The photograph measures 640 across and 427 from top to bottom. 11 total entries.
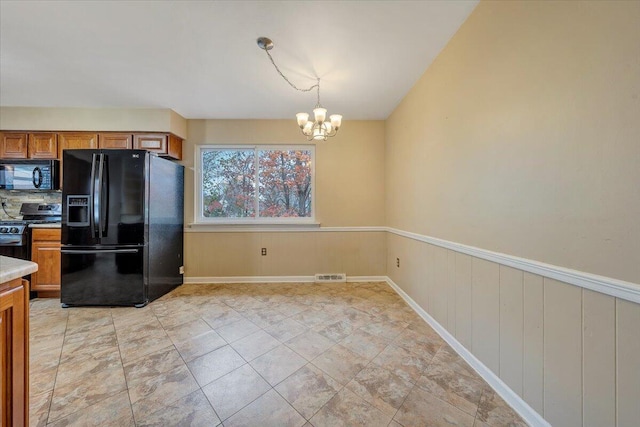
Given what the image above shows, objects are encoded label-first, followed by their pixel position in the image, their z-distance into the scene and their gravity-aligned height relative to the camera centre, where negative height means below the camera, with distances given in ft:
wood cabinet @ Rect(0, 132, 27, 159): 10.12 +2.90
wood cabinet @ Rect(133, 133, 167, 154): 10.42 +3.20
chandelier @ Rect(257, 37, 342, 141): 7.12 +2.90
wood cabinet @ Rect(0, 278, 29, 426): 2.71 -1.71
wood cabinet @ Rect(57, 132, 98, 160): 10.25 +3.25
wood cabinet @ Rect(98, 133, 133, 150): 10.28 +3.25
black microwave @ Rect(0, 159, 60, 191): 10.11 +1.68
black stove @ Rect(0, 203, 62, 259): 9.15 -0.95
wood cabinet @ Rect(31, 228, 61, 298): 9.39 -1.83
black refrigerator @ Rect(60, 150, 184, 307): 8.63 -0.51
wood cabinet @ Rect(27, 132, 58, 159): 10.17 +3.01
